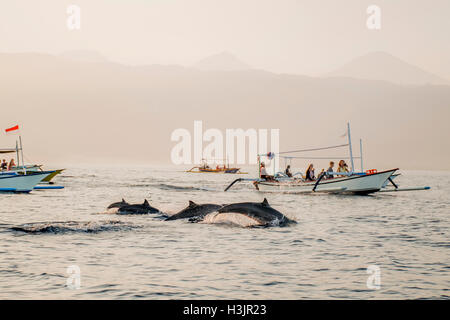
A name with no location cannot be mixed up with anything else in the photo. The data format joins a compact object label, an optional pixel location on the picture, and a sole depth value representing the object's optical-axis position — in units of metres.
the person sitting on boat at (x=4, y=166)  53.14
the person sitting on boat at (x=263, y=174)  50.62
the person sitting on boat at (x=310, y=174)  46.28
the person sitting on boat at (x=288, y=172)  52.75
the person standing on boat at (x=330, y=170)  44.10
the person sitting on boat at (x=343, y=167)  45.96
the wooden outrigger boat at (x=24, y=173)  43.21
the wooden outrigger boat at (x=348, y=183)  44.03
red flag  47.31
